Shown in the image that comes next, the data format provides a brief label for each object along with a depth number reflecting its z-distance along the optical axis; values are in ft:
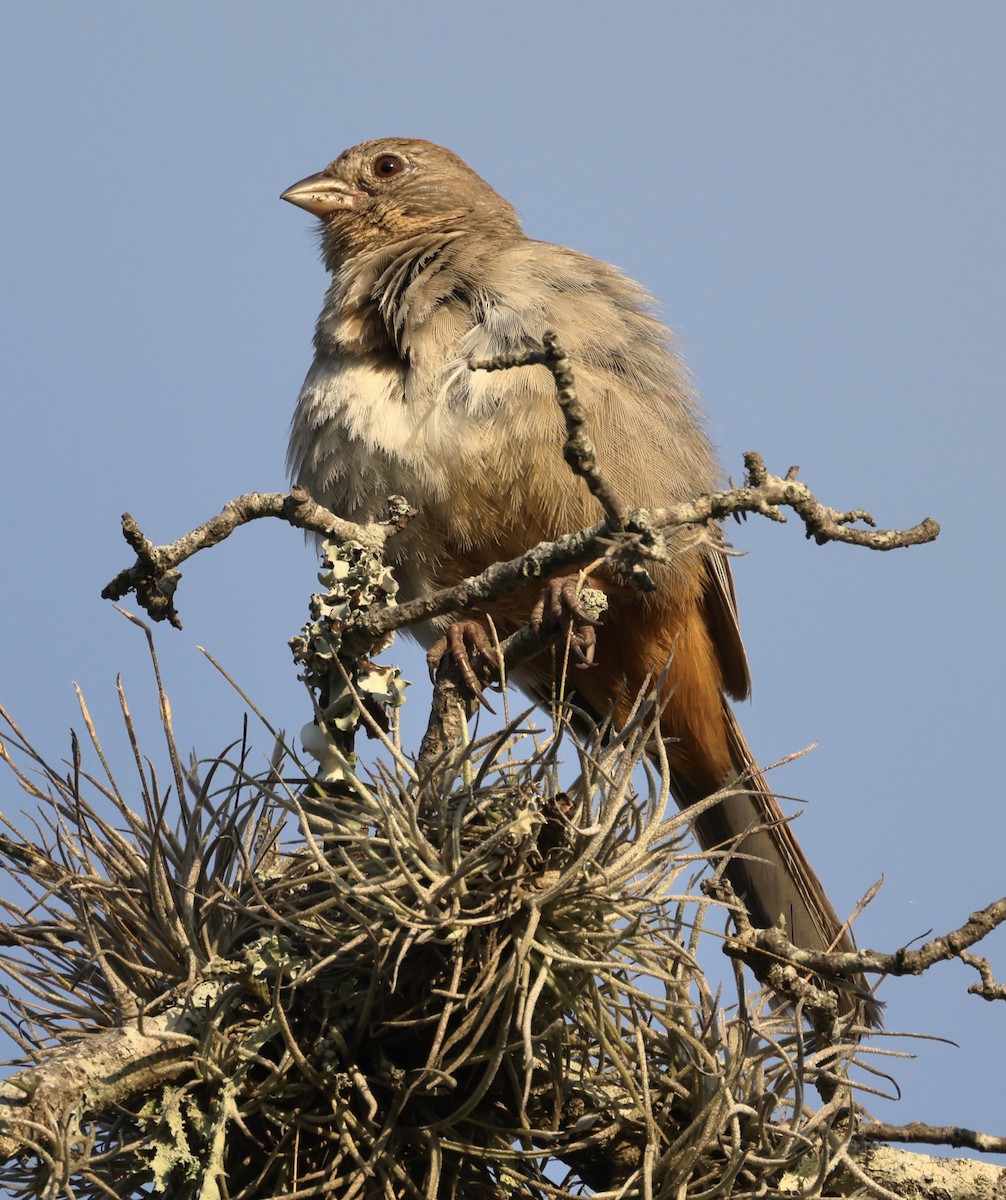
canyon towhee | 26.22
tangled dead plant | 15.35
